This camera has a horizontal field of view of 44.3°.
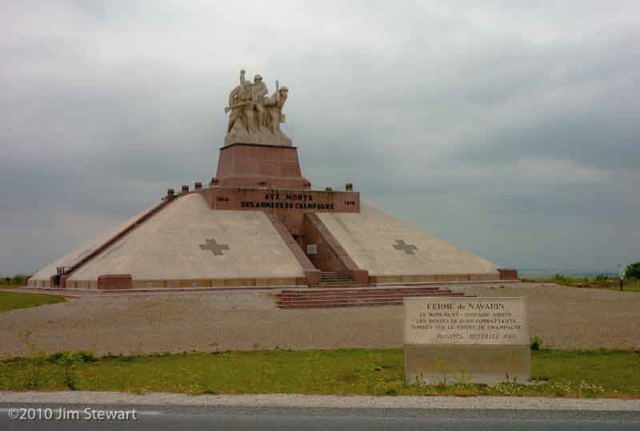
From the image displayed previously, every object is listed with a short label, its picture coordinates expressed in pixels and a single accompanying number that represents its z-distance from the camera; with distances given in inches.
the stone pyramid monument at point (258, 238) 1234.6
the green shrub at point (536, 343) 623.5
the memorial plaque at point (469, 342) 454.3
